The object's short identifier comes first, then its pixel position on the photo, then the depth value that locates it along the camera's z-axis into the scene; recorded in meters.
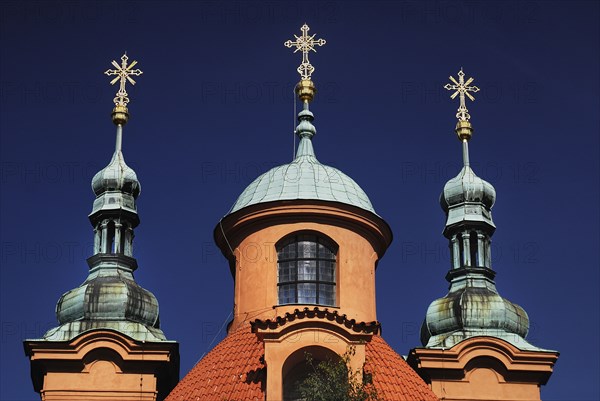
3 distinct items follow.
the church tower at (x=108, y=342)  36.81
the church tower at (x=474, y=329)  37.50
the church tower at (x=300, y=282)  32.06
